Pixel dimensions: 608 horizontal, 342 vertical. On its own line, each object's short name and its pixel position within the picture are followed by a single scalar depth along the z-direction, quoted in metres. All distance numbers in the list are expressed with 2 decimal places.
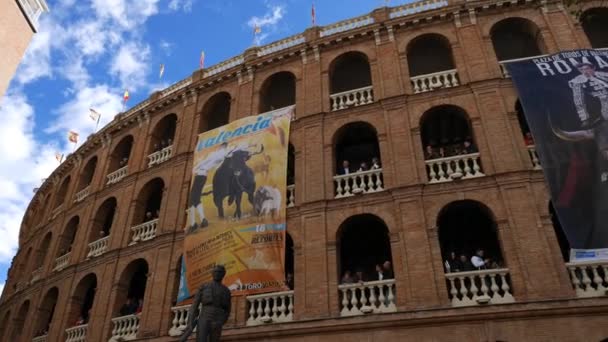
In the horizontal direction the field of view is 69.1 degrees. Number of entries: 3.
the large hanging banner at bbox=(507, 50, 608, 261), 12.19
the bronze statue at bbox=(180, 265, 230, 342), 9.64
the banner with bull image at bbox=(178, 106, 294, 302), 14.91
